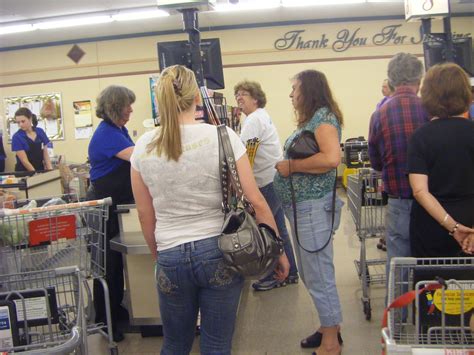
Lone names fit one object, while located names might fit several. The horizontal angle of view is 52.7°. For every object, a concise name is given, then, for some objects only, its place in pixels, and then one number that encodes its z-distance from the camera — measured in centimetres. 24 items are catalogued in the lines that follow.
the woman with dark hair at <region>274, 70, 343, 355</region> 241
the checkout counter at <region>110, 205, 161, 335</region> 308
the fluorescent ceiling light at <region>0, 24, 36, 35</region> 886
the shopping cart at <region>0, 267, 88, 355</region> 162
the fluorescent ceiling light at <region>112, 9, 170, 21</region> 852
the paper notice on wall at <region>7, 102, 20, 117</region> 1062
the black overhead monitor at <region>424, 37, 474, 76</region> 615
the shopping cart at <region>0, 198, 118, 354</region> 222
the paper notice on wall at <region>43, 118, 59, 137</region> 1052
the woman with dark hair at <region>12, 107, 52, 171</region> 622
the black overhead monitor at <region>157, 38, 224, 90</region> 391
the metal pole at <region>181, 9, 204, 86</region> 373
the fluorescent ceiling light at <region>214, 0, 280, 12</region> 831
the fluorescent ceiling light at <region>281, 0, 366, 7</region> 827
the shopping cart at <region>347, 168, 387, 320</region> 321
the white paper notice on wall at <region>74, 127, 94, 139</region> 1050
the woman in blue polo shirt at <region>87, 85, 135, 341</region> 302
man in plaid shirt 249
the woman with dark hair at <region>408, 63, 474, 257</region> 206
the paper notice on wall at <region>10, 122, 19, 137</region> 1074
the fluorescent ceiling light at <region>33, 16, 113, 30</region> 872
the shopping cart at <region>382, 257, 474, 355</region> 152
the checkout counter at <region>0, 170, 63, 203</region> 483
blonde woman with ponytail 167
